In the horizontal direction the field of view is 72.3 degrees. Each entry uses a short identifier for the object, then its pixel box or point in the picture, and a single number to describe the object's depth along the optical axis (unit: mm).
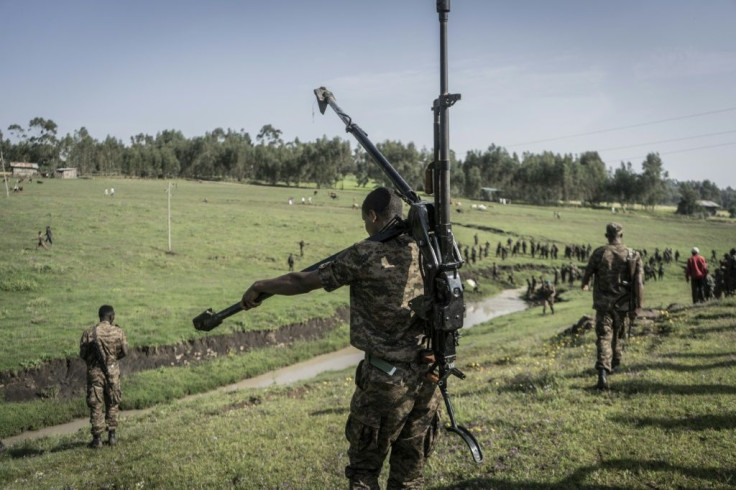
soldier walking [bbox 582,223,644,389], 10734
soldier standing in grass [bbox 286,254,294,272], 41812
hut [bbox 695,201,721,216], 129975
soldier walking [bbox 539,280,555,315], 32906
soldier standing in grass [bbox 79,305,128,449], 11938
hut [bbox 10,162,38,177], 111350
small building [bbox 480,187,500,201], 140225
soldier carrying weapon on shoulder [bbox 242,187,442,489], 4707
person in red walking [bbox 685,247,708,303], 23766
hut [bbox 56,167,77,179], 115912
